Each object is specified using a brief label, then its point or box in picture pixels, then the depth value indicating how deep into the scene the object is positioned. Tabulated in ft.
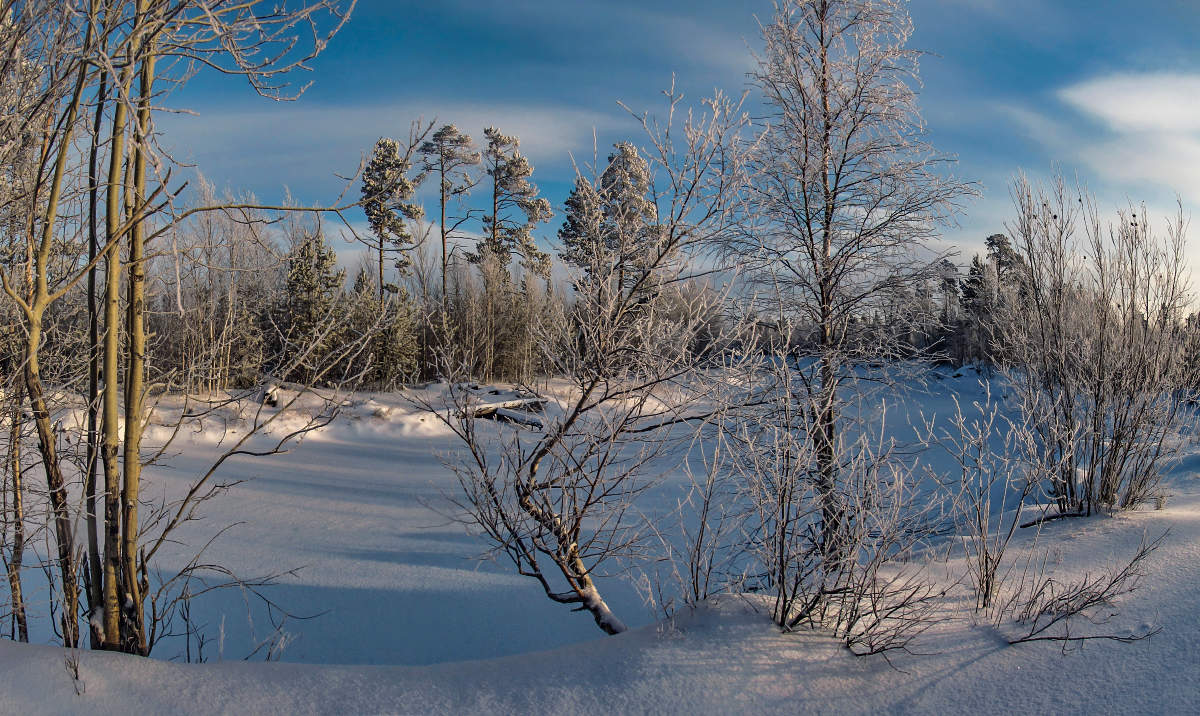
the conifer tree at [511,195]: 77.56
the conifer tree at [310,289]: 60.59
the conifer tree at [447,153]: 71.87
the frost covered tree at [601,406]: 11.12
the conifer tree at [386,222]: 68.39
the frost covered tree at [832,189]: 19.94
